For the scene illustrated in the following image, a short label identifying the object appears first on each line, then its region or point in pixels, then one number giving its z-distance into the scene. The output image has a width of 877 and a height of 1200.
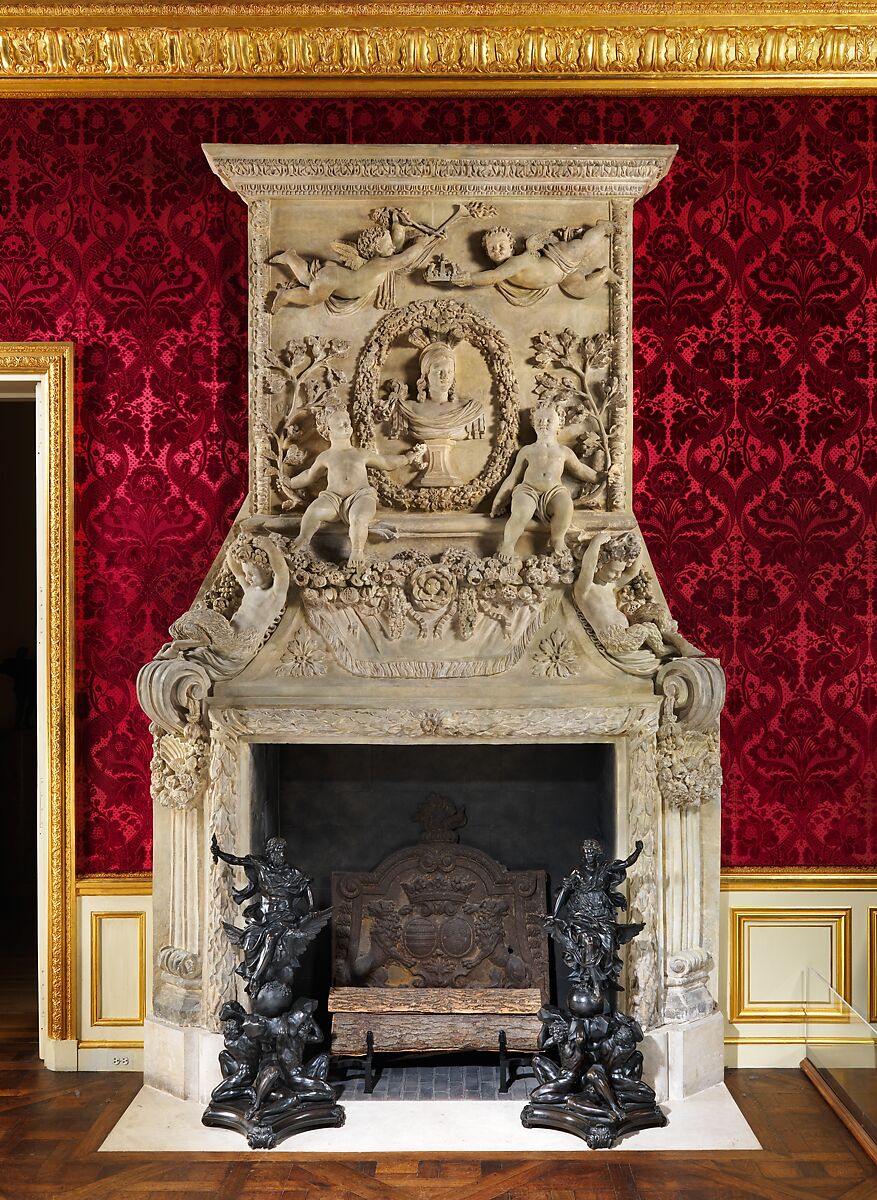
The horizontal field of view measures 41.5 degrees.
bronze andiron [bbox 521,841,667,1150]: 4.21
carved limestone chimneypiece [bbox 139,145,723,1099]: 4.52
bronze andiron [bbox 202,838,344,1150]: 4.22
